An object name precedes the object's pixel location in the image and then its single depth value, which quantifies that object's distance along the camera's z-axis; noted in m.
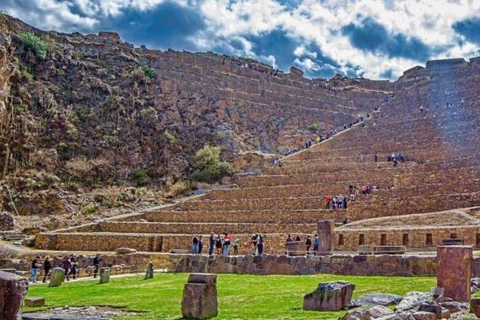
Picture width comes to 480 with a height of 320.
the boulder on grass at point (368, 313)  10.07
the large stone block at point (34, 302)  15.90
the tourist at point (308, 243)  29.99
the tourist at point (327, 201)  37.84
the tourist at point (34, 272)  28.12
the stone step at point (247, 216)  36.88
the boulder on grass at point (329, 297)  12.93
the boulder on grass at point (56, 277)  24.00
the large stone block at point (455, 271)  13.56
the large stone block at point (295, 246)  27.87
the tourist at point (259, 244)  30.33
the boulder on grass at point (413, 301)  11.42
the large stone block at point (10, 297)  8.17
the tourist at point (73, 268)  29.13
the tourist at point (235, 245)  33.25
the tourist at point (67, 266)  28.76
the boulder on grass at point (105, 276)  23.94
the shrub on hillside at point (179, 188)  51.09
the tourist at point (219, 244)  31.88
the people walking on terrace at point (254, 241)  32.09
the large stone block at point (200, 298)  13.12
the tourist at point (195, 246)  32.53
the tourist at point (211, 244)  31.82
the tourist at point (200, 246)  32.41
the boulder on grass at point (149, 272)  24.67
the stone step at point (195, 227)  36.16
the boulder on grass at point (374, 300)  12.80
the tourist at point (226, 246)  31.16
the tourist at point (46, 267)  29.35
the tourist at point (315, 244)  28.23
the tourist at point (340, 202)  37.09
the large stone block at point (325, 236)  27.13
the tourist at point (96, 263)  29.83
